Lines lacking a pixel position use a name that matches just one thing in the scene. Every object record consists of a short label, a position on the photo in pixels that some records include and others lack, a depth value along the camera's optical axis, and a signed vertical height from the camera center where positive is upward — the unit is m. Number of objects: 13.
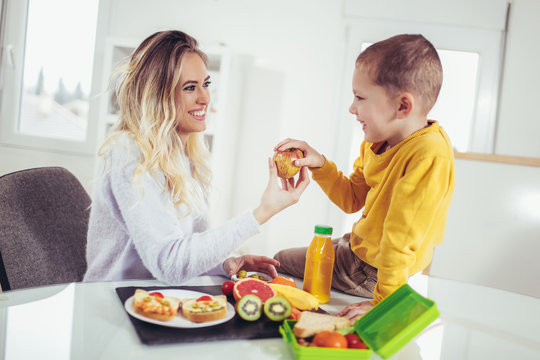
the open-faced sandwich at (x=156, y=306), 0.74 -0.25
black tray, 0.70 -0.27
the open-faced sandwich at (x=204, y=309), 0.76 -0.25
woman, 1.08 -0.07
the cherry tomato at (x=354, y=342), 0.68 -0.25
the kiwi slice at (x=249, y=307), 0.80 -0.25
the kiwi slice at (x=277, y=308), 0.80 -0.24
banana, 0.89 -0.24
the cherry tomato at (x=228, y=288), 0.95 -0.26
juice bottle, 0.99 -0.20
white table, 0.67 -0.29
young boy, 0.90 +0.03
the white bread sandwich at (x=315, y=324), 0.70 -0.24
